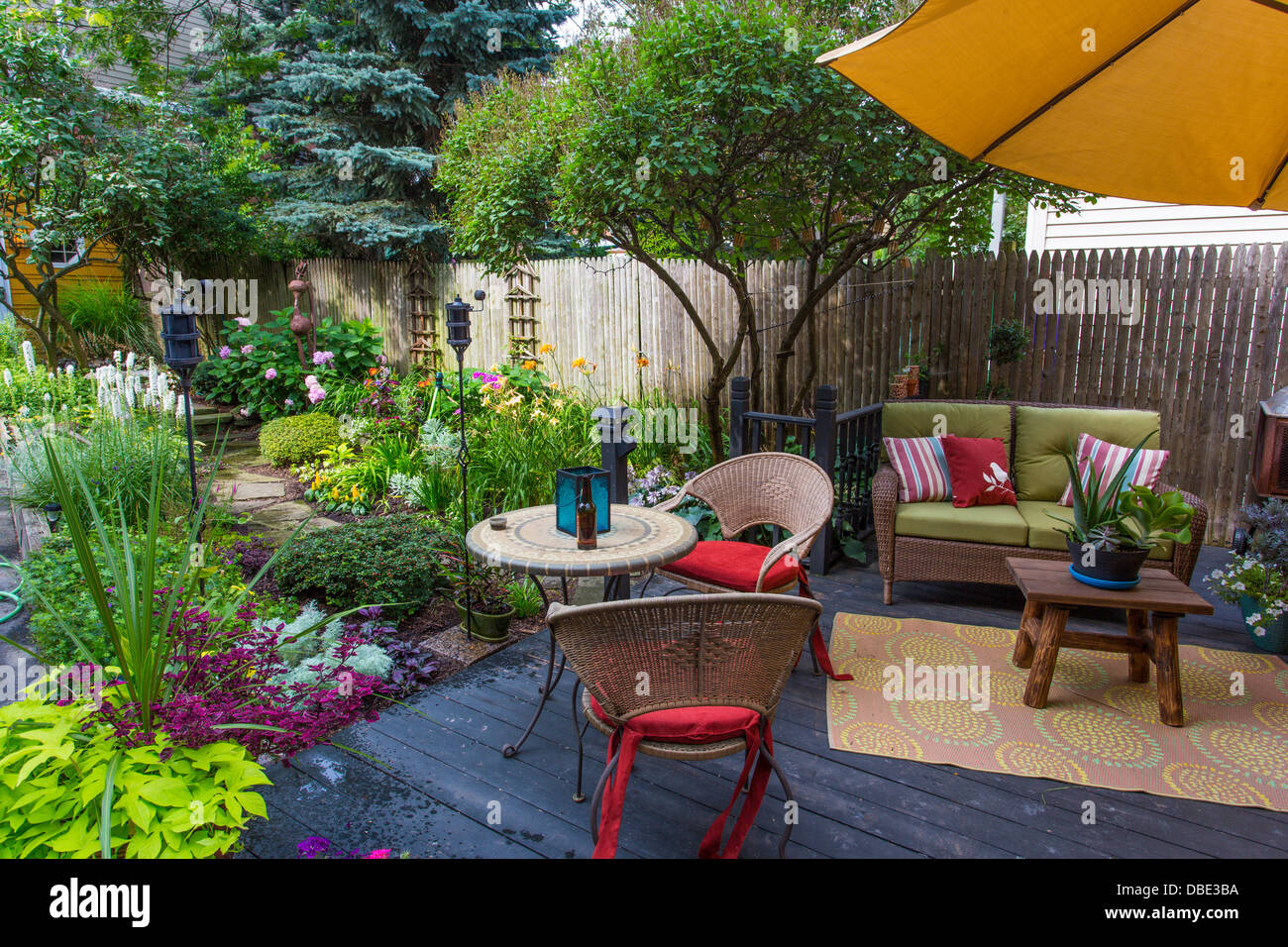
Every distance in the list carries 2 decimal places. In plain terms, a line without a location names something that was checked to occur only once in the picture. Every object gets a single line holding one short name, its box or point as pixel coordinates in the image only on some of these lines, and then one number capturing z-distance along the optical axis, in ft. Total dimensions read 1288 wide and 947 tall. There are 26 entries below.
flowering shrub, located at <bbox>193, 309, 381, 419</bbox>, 26.22
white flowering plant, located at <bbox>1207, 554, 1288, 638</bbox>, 10.66
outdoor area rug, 8.27
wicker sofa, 12.51
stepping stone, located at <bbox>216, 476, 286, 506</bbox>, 19.03
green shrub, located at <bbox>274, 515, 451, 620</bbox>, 11.87
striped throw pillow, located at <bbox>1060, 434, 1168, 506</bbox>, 12.65
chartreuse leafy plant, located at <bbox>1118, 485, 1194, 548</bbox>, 9.19
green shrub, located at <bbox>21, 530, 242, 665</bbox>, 8.07
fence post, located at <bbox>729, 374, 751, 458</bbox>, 15.28
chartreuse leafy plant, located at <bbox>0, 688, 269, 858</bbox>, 4.56
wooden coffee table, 9.18
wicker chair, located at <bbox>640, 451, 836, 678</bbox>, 9.87
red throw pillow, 13.47
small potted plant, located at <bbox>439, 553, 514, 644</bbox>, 11.53
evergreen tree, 30.96
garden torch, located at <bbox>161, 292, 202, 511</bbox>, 10.83
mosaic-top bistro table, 8.13
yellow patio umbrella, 6.01
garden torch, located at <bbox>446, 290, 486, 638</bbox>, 11.52
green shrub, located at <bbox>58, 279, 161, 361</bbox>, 28.96
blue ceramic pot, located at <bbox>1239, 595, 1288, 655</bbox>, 11.06
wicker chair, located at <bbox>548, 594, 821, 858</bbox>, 6.11
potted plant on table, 9.33
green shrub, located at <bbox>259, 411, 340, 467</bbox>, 21.35
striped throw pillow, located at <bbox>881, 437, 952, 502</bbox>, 13.60
